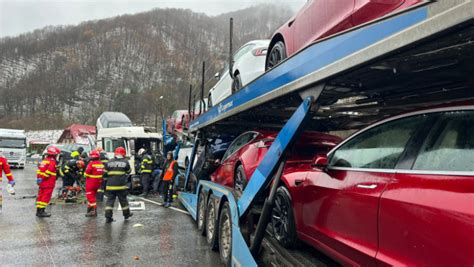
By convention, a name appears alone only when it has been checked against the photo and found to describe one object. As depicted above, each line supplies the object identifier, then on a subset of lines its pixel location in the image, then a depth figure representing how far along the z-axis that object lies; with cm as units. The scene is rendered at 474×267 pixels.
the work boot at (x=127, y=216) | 825
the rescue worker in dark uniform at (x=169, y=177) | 1023
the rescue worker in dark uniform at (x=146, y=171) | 1212
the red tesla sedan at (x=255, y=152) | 496
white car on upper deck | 659
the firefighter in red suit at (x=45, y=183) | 855
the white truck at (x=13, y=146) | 2508
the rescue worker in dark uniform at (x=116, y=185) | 812
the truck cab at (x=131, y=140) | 1517
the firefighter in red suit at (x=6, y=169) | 927
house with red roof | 6187
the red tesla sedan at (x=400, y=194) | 192
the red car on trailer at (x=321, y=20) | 325
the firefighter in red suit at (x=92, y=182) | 871
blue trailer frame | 192
